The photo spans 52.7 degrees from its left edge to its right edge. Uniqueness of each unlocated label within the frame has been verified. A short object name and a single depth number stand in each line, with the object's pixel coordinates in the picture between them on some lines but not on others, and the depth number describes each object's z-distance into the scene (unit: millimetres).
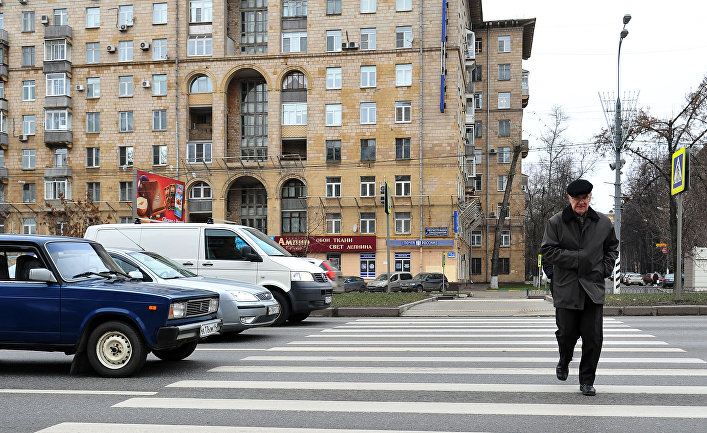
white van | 14883
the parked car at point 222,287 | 11219
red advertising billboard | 29297
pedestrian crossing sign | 19000
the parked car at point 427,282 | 48875
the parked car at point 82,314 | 8047
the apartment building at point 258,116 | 52531
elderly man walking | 6641
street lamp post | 29594
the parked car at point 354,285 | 47438
